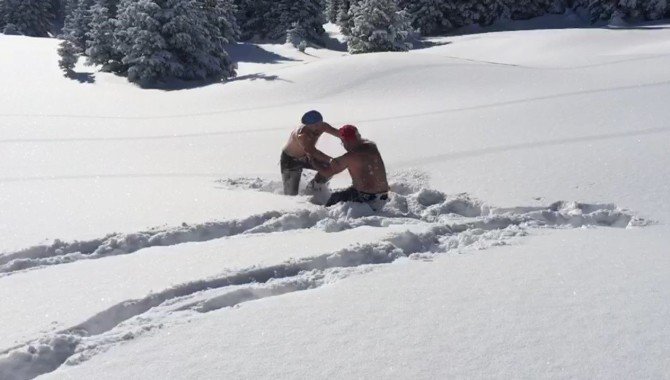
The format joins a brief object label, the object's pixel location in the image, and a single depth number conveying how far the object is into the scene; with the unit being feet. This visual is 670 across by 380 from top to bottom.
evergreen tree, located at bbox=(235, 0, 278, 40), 118.93
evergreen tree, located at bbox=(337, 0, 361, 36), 109.36
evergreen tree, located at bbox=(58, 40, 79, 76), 60.08
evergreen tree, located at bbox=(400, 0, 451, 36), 107.96
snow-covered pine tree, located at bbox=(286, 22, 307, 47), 101.66
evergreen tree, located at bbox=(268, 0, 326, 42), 109.29
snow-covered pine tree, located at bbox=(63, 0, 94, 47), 111.90
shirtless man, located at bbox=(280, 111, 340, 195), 19.86
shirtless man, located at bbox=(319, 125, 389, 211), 17.71
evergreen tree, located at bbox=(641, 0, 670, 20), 93.35
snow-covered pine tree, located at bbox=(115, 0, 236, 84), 58.95
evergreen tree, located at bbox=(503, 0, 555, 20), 111.34
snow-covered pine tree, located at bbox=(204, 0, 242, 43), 82.69
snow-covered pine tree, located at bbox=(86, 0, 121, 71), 65.42
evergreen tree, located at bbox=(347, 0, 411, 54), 83.66
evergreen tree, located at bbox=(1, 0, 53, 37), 134.41
